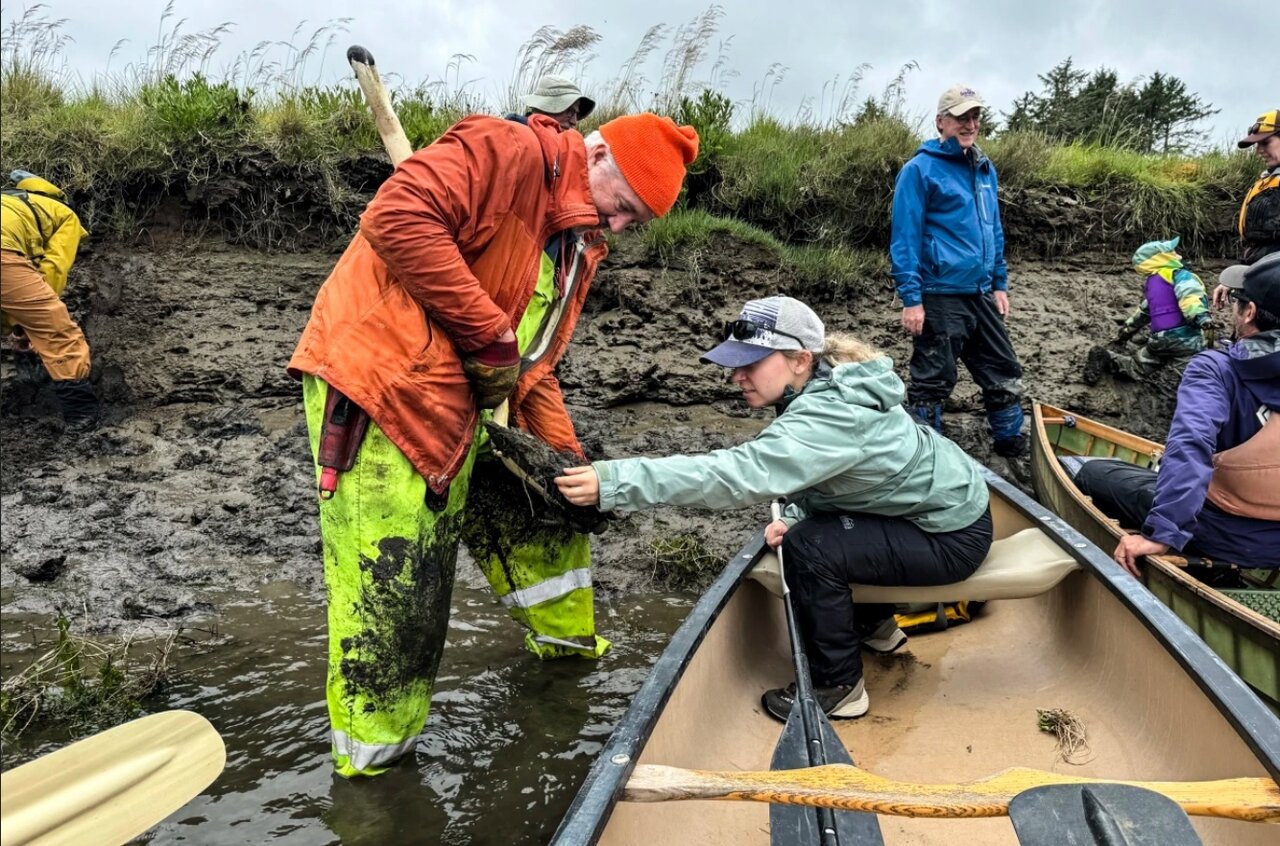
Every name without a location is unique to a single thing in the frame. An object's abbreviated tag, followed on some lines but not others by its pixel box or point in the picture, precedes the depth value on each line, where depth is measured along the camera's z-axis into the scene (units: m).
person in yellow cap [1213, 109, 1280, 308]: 5.14
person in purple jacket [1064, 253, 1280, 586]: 3.12
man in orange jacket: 2.37
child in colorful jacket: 6.54
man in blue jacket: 5.39
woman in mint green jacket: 2.62
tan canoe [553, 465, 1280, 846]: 2.19
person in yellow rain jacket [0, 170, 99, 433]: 6.01
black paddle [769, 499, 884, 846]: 2.22
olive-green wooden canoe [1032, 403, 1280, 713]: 2.78
